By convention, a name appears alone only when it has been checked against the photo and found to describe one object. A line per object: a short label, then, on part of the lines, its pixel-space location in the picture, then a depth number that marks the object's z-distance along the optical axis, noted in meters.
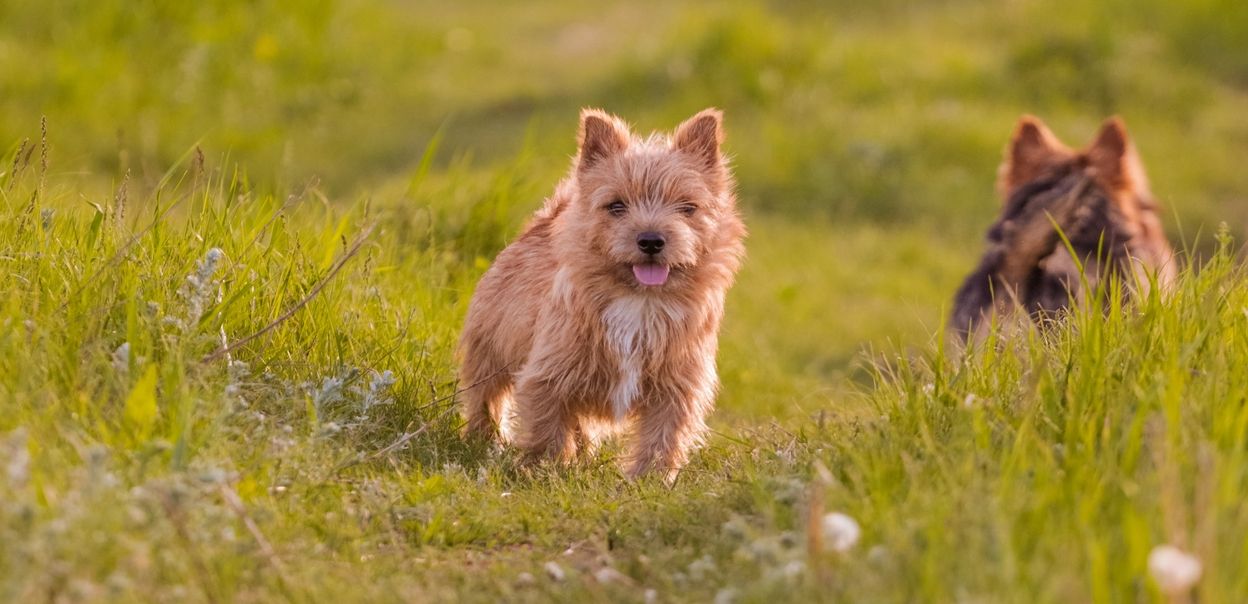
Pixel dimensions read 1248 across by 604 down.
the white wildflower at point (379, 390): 9.33
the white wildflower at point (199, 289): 8.85
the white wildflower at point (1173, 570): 5.28
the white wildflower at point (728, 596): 6.44
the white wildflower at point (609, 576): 6.96
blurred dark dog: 11.47
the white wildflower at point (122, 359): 8.08
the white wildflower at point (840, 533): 6.20
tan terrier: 9.94
